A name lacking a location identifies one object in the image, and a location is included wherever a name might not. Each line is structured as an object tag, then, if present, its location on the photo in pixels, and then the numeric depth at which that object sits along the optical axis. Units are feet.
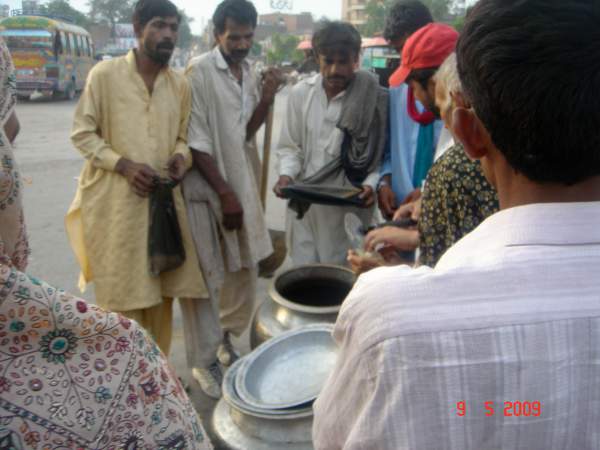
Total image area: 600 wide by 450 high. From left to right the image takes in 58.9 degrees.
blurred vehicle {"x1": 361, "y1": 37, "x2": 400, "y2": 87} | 53.78
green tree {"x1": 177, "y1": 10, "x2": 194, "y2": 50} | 160.35
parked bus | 55.01
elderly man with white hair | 4.42
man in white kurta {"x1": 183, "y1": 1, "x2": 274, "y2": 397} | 9.00
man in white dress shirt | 2.12
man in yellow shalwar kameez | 8.31
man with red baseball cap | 8.83
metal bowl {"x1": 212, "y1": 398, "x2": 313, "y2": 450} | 5.47
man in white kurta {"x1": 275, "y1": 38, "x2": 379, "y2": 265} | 9.83
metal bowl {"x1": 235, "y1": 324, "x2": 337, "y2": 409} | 5.81
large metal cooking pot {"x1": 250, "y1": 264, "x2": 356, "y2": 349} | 7.06
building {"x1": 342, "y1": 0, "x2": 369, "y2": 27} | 242.17
